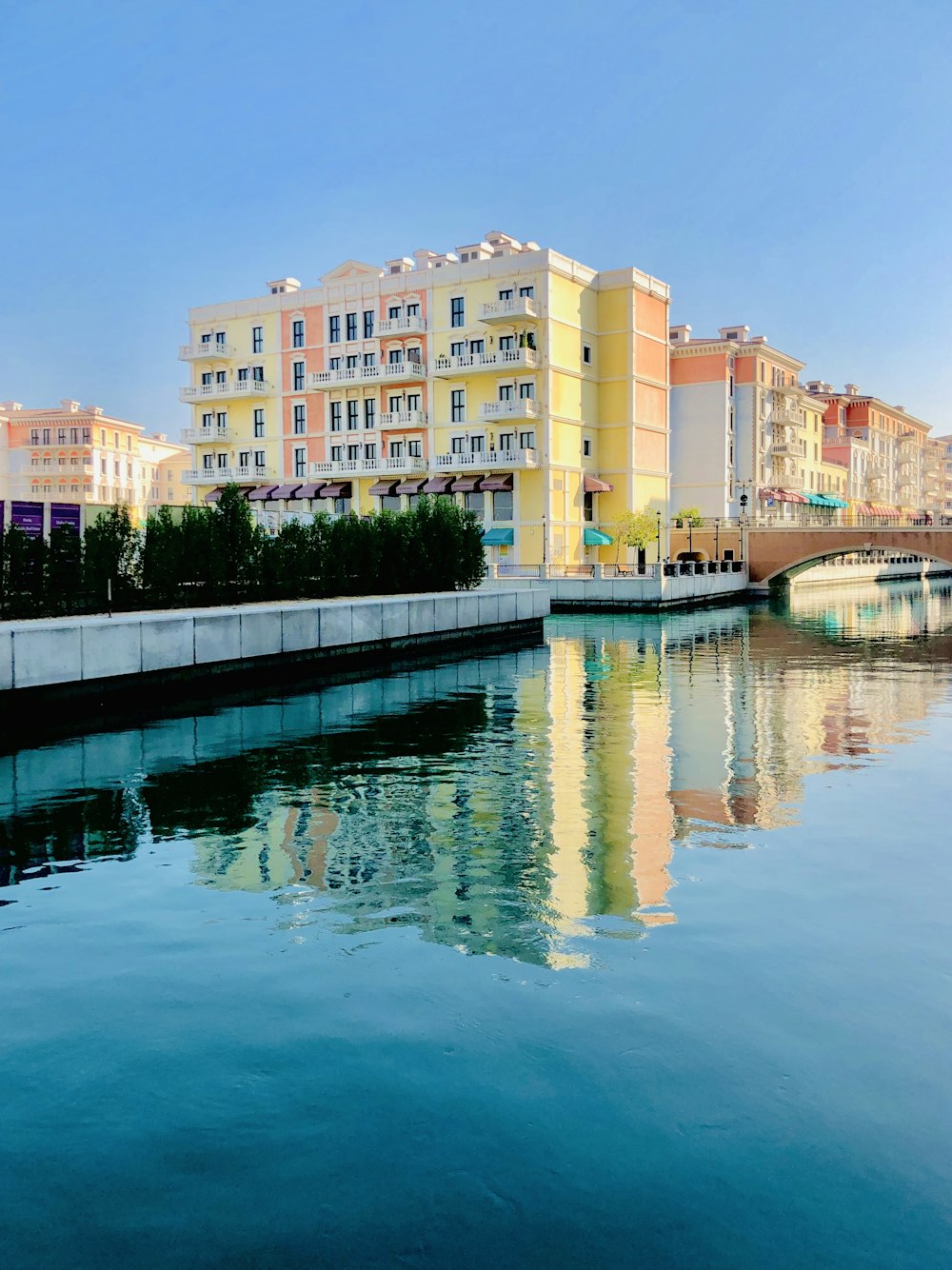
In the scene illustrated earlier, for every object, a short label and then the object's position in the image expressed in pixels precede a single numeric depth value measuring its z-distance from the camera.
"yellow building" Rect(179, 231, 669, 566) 55.06
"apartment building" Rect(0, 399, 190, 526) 96.88
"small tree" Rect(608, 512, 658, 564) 55.09
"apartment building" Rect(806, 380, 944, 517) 102.36
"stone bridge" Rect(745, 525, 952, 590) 54.88
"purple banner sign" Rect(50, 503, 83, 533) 22.83
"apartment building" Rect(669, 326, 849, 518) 73.19
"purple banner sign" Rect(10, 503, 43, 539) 21.17
